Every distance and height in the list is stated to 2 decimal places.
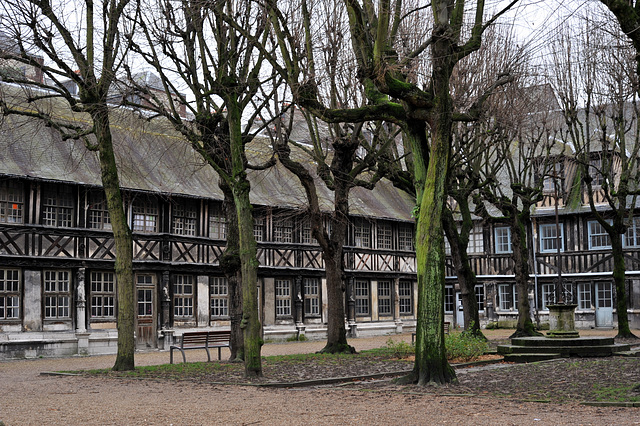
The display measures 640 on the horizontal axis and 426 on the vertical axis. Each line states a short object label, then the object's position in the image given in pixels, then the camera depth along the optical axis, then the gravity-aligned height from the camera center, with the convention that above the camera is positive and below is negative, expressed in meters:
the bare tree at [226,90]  12.64 +3.49
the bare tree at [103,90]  13.48 +3.54
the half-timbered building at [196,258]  22.16 +0.85
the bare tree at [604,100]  20.17 +4.72
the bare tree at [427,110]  10.89 +2.44
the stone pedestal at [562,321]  17.81 -1.12
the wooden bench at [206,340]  16.55 -1.20
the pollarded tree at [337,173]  16.55 +2.42
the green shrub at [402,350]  17.50 -1.63
